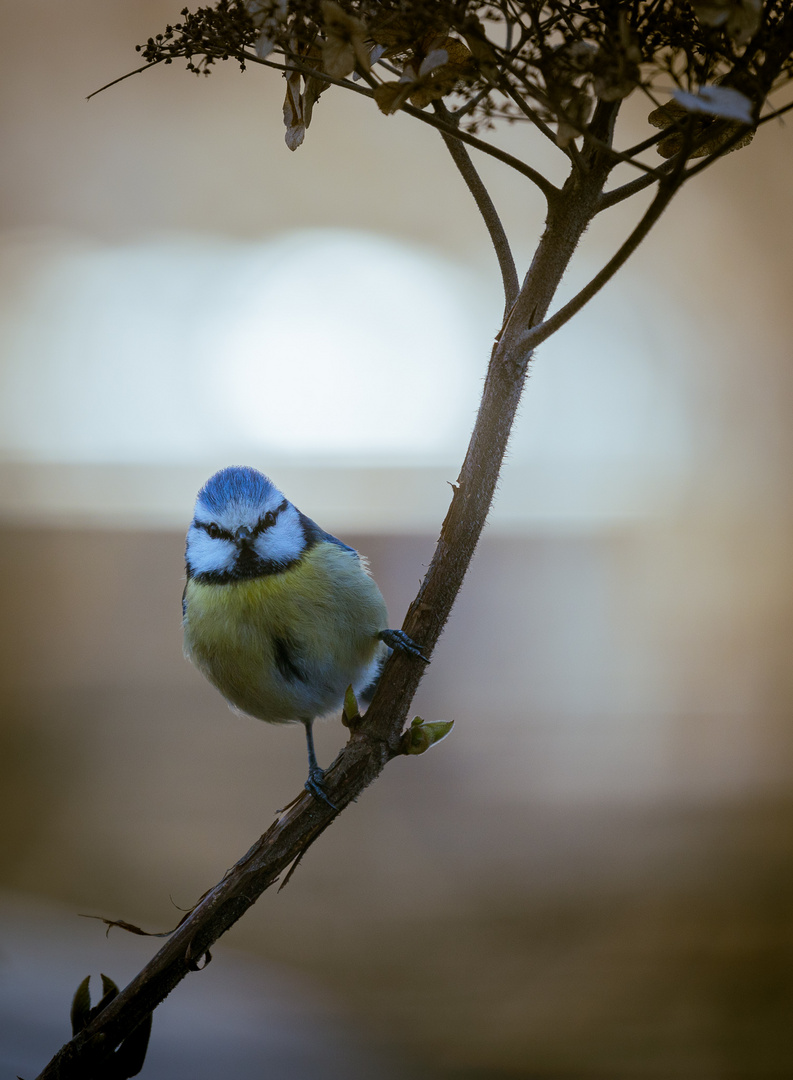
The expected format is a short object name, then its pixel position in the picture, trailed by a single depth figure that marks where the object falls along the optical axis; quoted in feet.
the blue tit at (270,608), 10.10
